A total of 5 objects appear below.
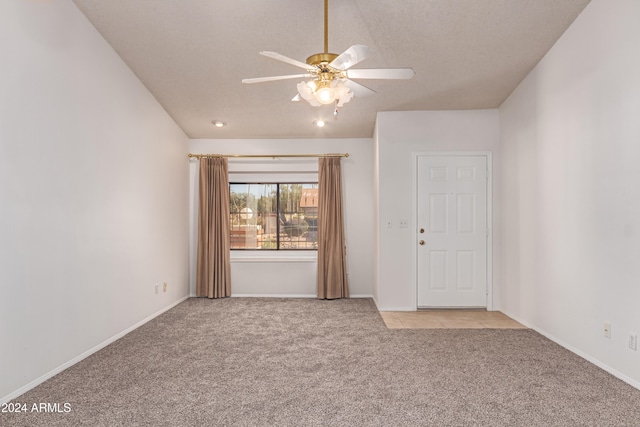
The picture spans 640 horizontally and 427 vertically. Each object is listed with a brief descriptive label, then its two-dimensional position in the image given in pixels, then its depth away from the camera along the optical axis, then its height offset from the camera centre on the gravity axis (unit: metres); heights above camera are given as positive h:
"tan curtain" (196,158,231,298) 6.05 -0.28
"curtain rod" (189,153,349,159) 6.14 +0.93
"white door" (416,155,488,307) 5.23 -0.18
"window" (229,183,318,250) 6.45 +0.00
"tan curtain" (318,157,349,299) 6.03 -0.29
